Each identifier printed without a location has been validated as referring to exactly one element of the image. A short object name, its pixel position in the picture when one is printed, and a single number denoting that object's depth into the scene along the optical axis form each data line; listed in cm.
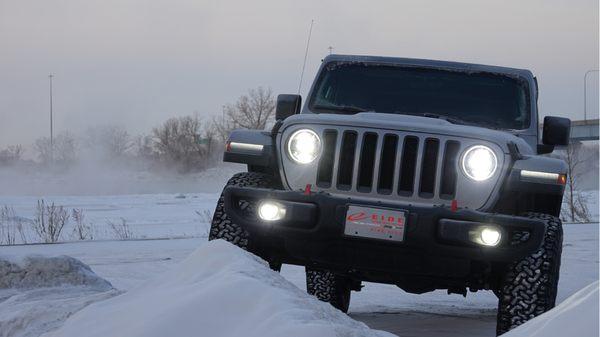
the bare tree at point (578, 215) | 2755
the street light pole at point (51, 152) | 6901
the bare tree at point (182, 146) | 7344
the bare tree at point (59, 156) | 6881
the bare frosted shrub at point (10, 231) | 1648
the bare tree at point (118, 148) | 7525
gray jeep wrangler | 556
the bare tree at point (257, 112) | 6378
